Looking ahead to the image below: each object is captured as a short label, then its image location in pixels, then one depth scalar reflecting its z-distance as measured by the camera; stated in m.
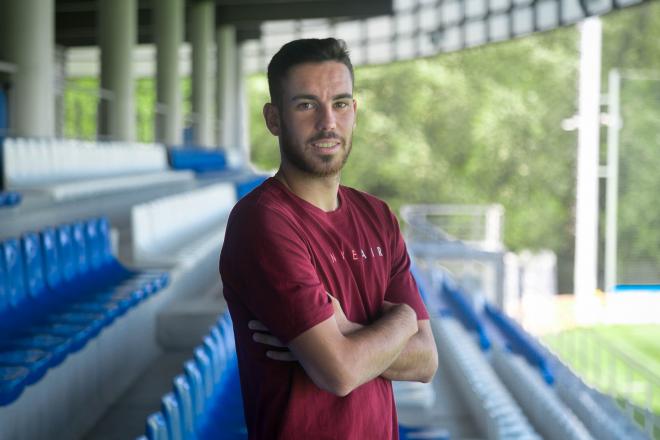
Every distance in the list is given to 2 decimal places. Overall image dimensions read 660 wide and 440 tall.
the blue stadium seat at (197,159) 13.66
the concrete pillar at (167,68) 16.50
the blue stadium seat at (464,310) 7.72
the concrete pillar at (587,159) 16.53
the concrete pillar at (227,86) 21.62
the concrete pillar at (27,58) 8.92
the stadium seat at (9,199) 4.98
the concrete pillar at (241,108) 24.03
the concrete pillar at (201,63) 19.33
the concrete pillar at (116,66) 13.44
